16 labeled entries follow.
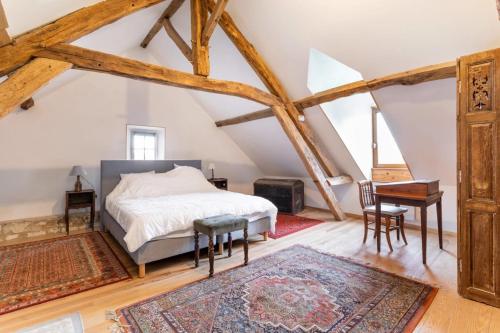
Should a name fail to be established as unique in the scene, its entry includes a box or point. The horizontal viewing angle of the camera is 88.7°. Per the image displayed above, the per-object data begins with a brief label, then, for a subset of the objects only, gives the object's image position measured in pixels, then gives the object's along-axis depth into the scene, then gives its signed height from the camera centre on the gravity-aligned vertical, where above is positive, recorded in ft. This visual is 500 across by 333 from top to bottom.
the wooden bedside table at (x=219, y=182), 18.24 -0.98
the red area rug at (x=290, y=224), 13.12 -3.19
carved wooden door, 6.60 -0.19
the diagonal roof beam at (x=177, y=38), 12.68 +6.67
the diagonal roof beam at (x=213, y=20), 9.52 +5.85
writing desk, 9.05 -1.01
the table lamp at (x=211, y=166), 18.34 +0.19
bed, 8.45 -2.30
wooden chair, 10.51 -1.71
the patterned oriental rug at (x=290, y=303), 5.96 -3.59
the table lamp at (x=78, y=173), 13.21 -0.26
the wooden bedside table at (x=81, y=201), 12.91 -1.71
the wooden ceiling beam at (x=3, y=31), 3.82 +2.63
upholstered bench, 8.49 -2.03
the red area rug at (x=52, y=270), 7.27 -3.50
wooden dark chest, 17.52 -1.74
